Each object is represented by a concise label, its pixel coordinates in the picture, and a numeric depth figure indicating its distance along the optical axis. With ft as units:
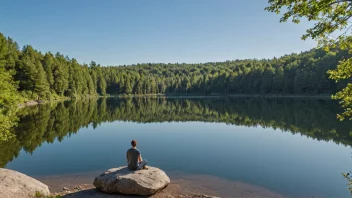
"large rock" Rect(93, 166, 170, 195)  40.29
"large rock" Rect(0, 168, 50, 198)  35.78
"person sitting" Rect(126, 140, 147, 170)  43.37
